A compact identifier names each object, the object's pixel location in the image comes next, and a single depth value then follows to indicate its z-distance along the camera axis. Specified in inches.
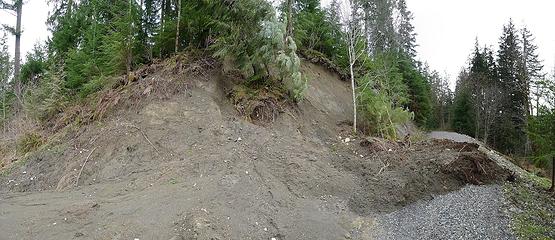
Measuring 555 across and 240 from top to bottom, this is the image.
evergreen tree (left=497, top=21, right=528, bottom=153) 1274.6
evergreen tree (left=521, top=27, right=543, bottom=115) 1309.1
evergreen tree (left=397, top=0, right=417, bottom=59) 1339.8
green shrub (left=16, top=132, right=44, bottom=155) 462.9
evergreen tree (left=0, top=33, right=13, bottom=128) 754.1
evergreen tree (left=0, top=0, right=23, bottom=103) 861.2
